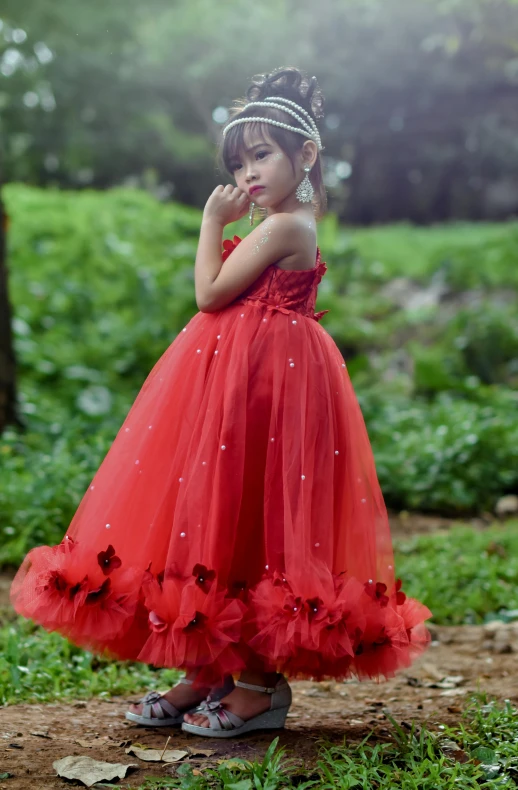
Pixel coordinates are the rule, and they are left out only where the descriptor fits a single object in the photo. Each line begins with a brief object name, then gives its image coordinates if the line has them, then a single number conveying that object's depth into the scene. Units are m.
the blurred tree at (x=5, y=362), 5.20
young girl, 2.22
